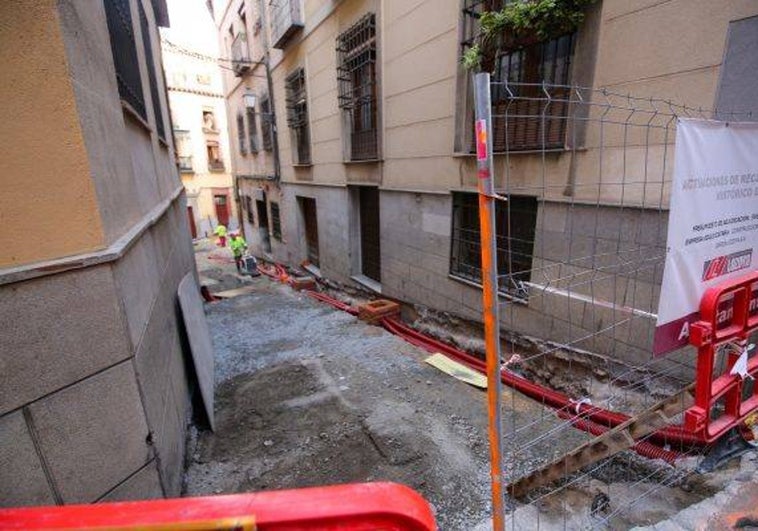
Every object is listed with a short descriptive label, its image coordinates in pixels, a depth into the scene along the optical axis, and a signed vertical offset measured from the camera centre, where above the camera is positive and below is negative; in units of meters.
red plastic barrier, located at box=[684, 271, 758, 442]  2.01 -1.03
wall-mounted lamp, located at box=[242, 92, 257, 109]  12.49 +2.39
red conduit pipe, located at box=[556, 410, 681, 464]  2.84 -2.28
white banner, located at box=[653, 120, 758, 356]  1.82 -0.31
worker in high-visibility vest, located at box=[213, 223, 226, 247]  17.53 -2.83
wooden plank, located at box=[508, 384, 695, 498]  2.08 -1.53
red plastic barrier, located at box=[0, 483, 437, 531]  0.73 -0.68
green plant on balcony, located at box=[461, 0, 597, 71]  3.64 +1.40
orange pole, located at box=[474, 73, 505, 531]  1.26 -0.42
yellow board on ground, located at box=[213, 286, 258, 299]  9.63 -3.19
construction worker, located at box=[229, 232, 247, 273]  14.11 -2.85
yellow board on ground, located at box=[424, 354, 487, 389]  4.47 -2.53
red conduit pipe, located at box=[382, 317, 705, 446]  3.07 -2.58
